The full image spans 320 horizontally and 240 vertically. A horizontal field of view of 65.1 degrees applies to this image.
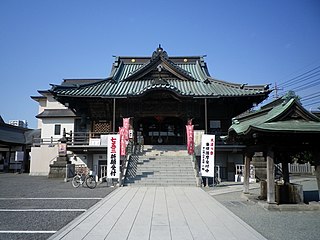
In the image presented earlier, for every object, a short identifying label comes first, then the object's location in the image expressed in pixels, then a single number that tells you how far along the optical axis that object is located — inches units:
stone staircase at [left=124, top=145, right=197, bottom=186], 625.6
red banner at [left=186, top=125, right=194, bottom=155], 759.1
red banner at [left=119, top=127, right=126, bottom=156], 683.4
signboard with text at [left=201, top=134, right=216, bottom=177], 619.2
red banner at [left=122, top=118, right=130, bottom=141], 735.6
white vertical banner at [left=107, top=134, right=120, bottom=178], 619.8
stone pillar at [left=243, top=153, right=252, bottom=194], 467.5
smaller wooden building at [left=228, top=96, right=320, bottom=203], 354.0
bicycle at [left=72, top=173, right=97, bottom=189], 627.8
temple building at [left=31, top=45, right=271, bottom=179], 852.0
